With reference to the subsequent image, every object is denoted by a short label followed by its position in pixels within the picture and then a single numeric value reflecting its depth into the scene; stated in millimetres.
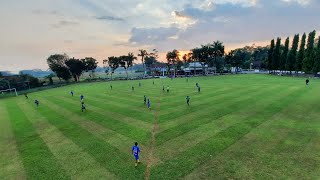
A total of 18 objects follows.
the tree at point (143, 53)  98276
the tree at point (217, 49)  81747
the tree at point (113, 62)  90666
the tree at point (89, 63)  85151
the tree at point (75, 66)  79893
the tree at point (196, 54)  84292
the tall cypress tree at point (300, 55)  55152
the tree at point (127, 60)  91157
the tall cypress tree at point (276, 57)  63499
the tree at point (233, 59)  83424
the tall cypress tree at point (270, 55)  65995
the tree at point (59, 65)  77164
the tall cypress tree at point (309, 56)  51347
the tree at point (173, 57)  97376
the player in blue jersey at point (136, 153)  10474
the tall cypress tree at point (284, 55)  61044
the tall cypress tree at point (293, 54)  57771
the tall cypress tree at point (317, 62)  48606
